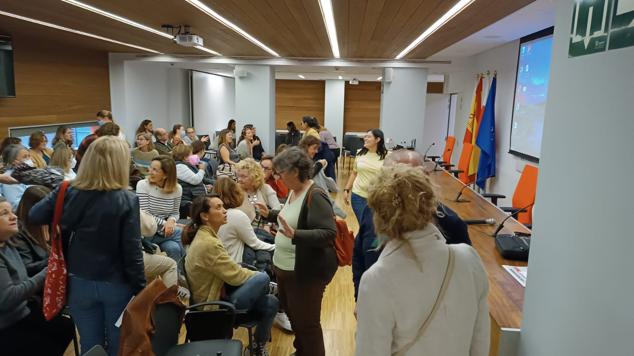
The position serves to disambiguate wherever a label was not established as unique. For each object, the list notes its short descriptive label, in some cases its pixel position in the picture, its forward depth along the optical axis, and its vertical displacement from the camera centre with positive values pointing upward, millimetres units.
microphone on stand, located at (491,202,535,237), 3158 -853
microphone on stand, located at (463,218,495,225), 3566 -894
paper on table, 2422 -923
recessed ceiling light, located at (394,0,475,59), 3777 +960
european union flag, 6809 -402
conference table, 1896 -925
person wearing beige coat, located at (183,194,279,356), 2619 -1015
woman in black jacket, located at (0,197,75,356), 2154 -1094
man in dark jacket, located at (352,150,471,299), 2076 -590
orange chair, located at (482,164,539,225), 4340 -845
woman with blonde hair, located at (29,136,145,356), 2146 -687
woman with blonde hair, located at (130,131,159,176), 5754 -715
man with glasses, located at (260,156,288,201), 4793 -840
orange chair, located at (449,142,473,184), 7266 -831
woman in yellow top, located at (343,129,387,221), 4715 -579
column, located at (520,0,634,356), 1153 -293
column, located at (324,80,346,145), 14883 +64
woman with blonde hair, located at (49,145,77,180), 4609 -651
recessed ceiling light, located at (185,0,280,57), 3981 +924
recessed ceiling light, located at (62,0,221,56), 4137 +916
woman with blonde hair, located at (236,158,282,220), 4016 -718
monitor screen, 6043 +394
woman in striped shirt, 3758 -834
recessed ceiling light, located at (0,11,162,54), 5000 +932
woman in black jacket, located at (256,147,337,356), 2459 -827
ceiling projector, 5340 +781
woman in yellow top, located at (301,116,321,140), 7457 -295
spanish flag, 7176 -246
